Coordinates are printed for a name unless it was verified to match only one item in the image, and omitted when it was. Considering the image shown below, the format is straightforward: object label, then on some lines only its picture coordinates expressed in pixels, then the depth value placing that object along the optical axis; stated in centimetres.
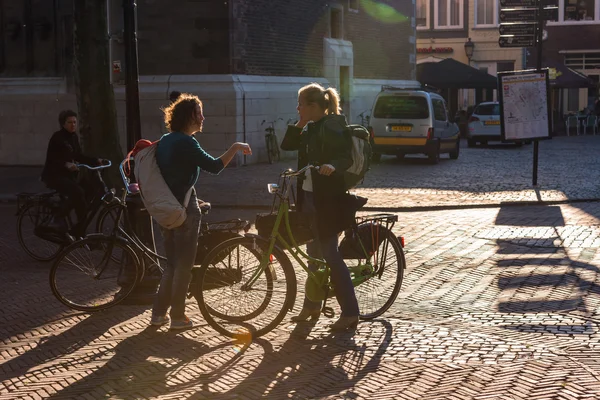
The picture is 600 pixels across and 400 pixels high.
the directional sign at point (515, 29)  1839
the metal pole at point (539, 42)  1750
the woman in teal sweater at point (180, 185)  689
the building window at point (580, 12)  4916
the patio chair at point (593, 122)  4116
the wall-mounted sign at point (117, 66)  1108
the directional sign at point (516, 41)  1839
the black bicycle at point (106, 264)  769
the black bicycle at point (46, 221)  1028
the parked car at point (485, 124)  3225
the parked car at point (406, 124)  2448
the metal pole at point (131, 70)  1071
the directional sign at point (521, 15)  1819
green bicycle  691
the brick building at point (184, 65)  2403
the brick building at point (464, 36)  4991
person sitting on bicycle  1051
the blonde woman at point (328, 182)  700
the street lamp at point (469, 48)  4919
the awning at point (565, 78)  3978
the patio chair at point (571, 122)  4109
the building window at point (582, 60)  4884
